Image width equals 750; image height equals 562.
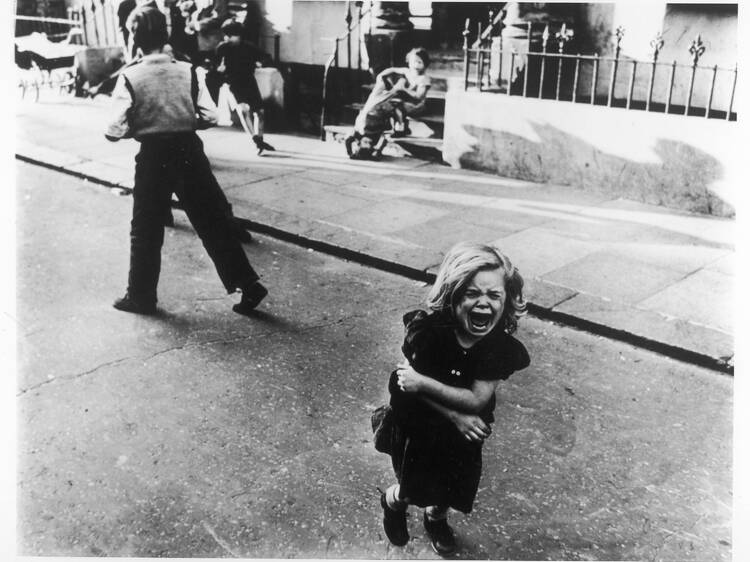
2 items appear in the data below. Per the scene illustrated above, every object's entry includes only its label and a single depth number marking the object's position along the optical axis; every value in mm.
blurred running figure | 8586
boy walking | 4328
